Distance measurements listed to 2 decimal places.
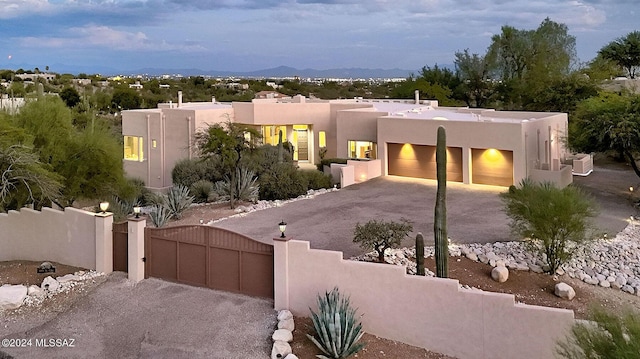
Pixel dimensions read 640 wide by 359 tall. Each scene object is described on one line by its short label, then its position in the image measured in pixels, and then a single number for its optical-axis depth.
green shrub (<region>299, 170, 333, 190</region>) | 24.41
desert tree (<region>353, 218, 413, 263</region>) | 13.38
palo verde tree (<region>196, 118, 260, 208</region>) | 21.25
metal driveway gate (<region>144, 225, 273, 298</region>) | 11.42
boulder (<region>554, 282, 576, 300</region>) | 11.98
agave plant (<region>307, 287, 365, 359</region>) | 9.15
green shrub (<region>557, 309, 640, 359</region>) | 5.31
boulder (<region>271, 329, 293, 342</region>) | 9.53
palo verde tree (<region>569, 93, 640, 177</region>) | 20.09
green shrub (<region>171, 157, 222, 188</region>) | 25.44
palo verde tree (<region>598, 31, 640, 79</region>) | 43.12
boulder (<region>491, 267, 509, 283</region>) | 12.73
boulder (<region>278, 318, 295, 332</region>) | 9.97
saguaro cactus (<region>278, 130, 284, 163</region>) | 26.16
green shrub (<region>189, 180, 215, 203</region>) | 23.30
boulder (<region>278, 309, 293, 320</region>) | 10.35
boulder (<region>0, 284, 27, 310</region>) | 11.80
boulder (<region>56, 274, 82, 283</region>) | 12.95
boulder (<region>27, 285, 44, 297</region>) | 12.34
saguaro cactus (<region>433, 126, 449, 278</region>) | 11.75
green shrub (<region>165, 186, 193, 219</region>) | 18.94
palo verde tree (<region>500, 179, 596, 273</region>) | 13.10
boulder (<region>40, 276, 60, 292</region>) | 12.56
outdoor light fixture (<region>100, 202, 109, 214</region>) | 13.19
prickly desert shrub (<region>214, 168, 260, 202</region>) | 21.58
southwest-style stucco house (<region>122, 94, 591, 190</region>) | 23.41
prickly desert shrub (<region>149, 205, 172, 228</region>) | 16.58
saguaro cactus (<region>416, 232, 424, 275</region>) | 11.84
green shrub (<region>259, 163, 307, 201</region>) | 22.45
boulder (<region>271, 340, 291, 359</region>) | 9.11
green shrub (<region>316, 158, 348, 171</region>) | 27.34
